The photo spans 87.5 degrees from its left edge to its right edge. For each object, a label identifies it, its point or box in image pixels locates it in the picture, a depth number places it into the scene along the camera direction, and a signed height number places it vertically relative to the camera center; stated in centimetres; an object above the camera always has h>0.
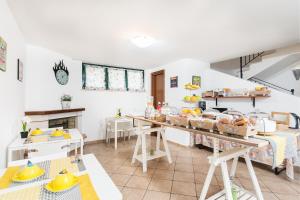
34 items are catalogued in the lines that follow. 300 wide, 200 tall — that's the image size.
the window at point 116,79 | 460 +67
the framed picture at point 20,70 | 228 +48
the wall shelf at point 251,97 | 331 +7
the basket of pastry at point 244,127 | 121 -21
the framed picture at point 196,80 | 403 +53
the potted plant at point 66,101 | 353 +1
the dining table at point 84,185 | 75 -46
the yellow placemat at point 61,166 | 103 -46
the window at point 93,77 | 421 +66
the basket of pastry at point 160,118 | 207 -23
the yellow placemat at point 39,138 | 188 -46
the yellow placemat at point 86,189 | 75 -46
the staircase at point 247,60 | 432 +117
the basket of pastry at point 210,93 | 393 +18
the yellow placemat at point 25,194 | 74 -45
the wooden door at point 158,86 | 485 +49
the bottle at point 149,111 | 229 -16
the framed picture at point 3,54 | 152 +49
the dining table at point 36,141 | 171 -47
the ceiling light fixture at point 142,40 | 247 +97
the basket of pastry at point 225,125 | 132 -22
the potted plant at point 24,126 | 203 -32
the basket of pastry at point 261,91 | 308 +18
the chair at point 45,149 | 176 -54
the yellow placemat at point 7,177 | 86 -45
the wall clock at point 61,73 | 347 +65
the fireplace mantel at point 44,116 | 283 -28
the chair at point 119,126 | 424 -71
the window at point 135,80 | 495 +68
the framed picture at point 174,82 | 419 +52
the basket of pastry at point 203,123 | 148 -23
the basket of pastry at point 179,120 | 171 -22
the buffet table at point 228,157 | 120 -54
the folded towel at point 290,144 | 136 -39
